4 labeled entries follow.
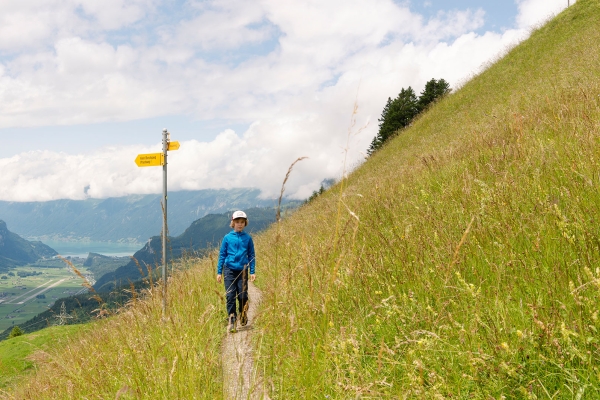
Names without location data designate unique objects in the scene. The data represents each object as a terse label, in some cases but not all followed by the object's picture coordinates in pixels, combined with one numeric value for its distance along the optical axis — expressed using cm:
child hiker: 650
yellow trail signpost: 688
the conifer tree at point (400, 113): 3800
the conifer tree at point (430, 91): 3772
